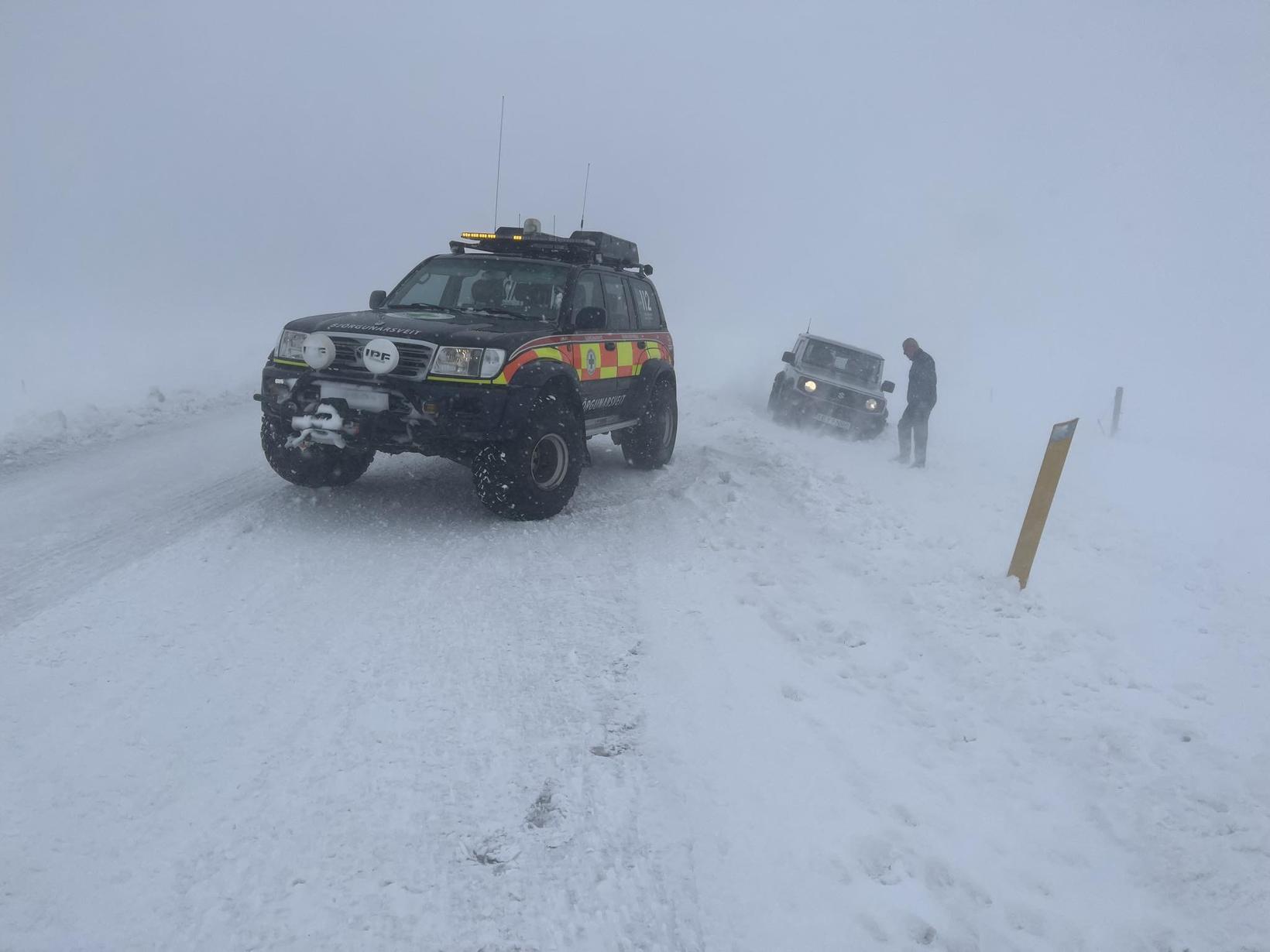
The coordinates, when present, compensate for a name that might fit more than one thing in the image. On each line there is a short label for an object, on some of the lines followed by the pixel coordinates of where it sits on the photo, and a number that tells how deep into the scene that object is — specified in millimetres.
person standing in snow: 11625
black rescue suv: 5312
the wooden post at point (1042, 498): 5523
